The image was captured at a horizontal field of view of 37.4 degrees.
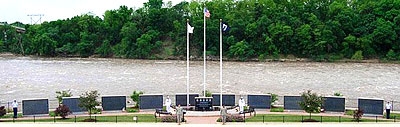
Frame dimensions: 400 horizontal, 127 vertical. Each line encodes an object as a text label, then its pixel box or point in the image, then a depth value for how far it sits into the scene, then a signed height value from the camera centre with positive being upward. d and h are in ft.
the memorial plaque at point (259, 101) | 125.80 -9.13
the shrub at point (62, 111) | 111.55 -10.19
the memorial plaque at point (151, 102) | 125.90 -9.49
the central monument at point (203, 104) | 118.32 -9.24
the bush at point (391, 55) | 351.67 +2.06
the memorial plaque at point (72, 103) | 121.19 -9.43
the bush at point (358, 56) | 355.36 +1.66
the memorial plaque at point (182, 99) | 128.77 -9.01
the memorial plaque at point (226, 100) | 128.88 -9.17
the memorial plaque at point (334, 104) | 121.11 -9.34
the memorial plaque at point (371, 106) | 116.37 -9.33
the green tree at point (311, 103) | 112.37 -8.53
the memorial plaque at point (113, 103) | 123.75 -9.55
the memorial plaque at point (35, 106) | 118.05 -9.88
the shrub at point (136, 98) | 131.39 -9.02
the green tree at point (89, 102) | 114.21 -8.66
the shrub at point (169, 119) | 107.96 -11.22
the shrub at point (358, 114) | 108.27 -10.19
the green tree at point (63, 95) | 130.24 -8.73
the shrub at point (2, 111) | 116.71 -10.77
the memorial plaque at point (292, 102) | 124.06 -9.23
